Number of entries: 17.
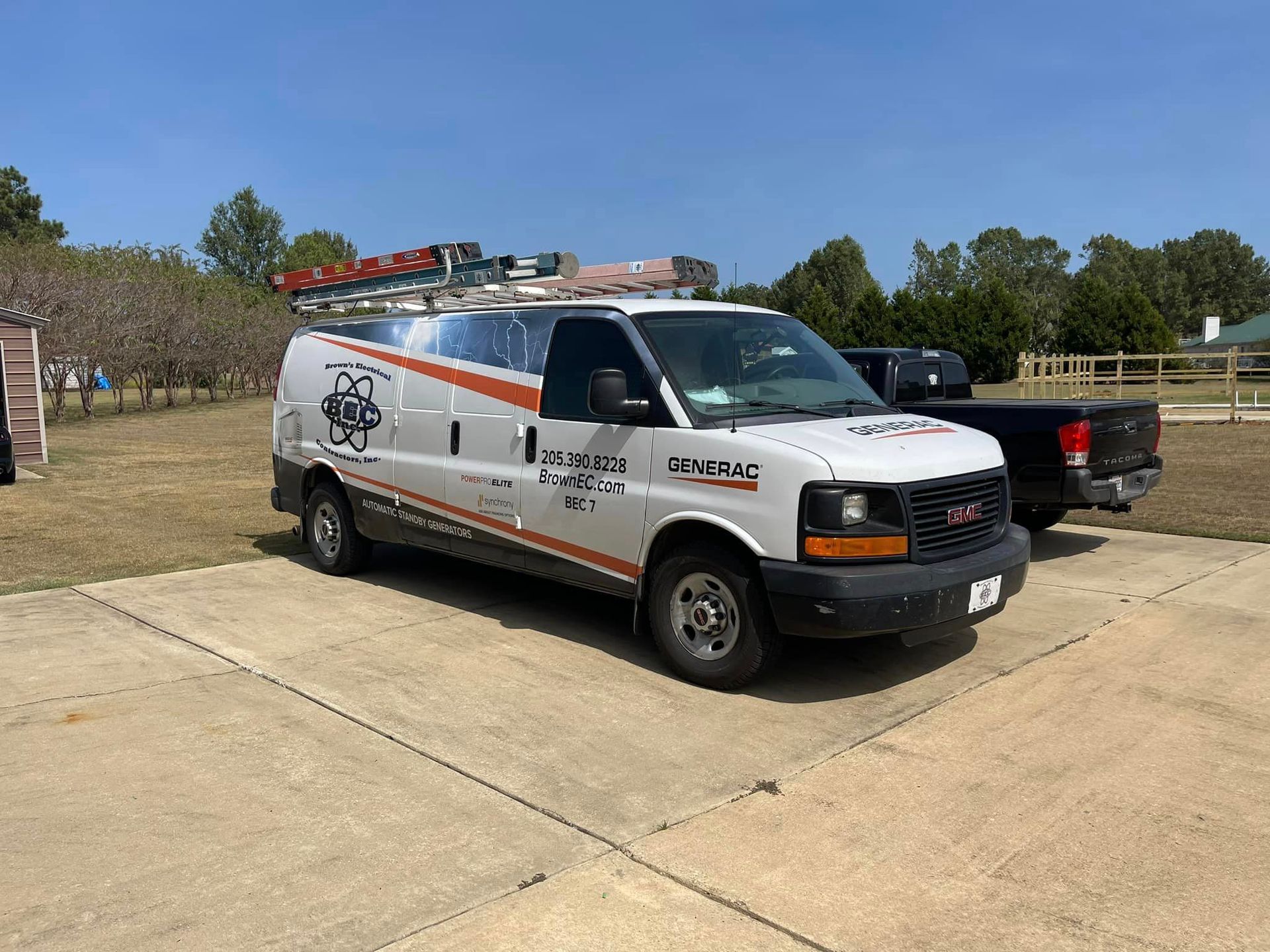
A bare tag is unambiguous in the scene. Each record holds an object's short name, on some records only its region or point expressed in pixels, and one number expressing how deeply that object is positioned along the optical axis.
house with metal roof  70.81
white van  4.86
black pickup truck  7.95
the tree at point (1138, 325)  51.38
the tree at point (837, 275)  82.38
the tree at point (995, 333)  53.66
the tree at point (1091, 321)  52.19
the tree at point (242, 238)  100.94
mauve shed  17.12
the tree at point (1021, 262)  110.75
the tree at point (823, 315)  54.12
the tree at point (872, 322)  53.84
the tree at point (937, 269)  108.81
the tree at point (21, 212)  78.44
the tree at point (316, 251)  97.94
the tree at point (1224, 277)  101.00
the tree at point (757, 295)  64.18
